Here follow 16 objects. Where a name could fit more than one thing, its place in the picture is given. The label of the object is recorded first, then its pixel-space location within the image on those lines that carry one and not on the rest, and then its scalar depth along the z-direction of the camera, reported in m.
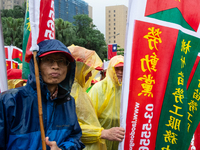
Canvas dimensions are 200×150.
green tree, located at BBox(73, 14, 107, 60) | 30.62
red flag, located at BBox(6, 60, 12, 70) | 5.37
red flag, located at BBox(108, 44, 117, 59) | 11.67
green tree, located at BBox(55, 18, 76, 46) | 22.90
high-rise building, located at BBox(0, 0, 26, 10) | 48.08
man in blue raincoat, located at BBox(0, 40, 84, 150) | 1.32
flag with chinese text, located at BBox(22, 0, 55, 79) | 1.36
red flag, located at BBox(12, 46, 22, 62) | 5.80
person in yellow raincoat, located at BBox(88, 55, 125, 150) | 2.85
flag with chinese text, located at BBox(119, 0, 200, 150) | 1.65
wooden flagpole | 1.31
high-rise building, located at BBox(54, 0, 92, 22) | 43.51
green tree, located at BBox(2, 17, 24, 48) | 18.08
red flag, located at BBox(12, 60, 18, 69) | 5.66
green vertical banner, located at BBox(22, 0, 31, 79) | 2.26
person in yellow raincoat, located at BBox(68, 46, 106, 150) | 2.07
